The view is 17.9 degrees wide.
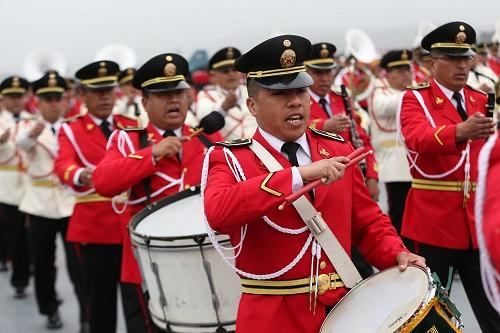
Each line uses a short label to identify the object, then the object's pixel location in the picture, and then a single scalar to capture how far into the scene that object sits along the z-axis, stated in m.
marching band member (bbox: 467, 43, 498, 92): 18.55
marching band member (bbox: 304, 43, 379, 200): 12.03
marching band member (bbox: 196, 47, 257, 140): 16.47
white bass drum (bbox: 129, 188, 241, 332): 8.08
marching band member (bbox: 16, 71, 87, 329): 14.44
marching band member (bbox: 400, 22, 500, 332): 9.15
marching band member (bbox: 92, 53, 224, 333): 9.45
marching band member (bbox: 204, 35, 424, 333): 6.23
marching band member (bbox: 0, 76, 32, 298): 17.60
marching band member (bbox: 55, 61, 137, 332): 11.65
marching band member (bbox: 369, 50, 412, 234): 15.54
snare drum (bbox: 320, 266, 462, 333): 5.42
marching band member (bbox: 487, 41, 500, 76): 24.05
